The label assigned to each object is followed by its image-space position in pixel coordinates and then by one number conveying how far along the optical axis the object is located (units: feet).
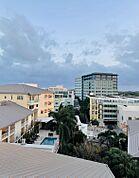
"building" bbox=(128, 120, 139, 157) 43.14
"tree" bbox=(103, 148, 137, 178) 30.75
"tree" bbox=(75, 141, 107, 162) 40.14
